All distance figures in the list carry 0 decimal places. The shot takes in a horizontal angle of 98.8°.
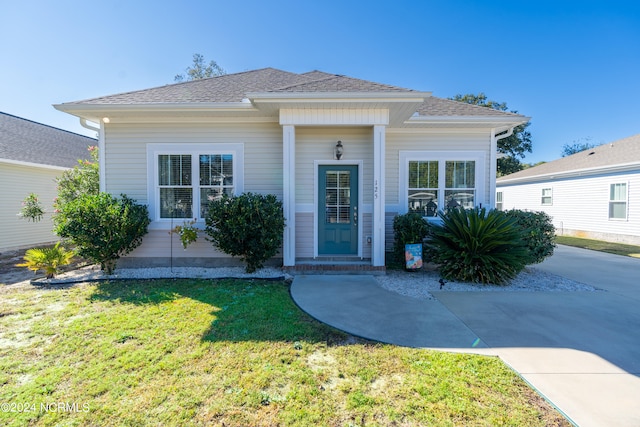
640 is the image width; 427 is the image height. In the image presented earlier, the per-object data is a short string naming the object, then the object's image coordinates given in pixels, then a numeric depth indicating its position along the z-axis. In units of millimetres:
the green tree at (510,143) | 22953
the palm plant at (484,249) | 5230
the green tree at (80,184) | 7227
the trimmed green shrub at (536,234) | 5805
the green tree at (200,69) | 21094
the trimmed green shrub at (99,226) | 5277
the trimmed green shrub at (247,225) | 5379
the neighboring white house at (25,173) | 8656
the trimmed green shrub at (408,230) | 5910
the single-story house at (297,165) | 6168
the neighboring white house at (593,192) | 10555
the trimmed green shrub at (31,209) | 7570
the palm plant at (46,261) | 5457
